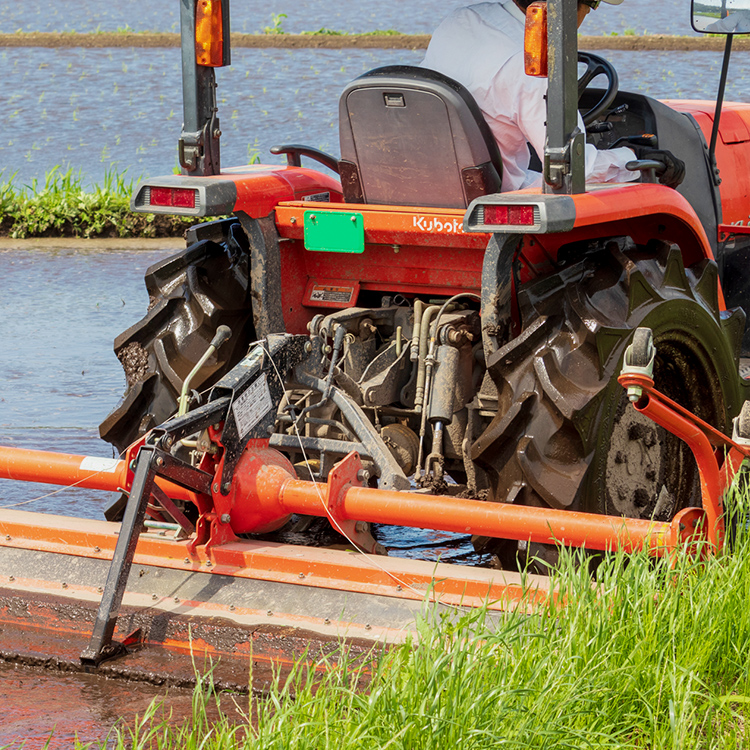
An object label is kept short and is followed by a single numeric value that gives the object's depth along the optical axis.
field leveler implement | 6.09
